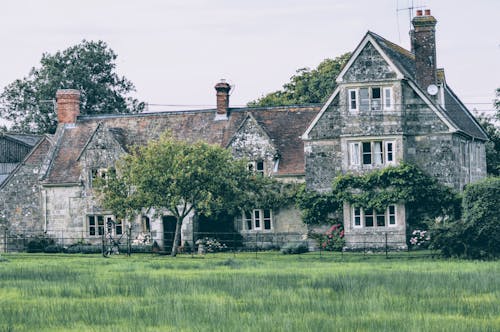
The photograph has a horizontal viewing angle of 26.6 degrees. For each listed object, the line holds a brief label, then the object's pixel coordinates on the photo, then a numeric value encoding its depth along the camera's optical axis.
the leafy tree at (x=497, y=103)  70.84
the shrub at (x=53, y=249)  61.23
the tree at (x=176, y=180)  53.34
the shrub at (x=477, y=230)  44.97
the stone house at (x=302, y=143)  55.06
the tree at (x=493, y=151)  70.69
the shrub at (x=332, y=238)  55.97
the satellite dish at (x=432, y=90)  56.75
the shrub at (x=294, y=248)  55.25
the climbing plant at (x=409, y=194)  54.25
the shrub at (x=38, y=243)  62.19
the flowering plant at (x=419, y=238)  53.38
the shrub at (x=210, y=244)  57.56
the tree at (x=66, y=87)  94.19
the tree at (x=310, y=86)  86.19
